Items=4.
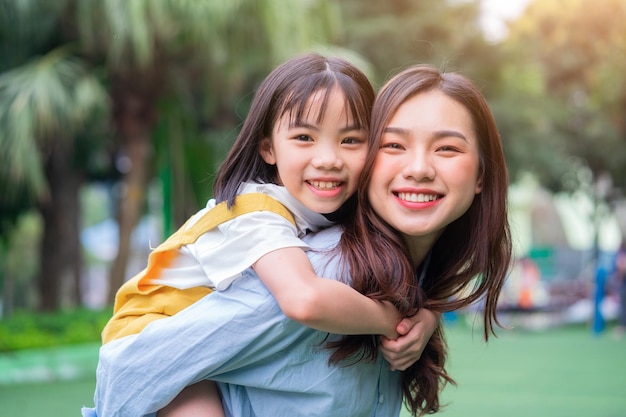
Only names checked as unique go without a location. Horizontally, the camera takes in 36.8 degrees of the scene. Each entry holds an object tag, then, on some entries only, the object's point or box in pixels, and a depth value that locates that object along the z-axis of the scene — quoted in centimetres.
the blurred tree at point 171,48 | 1040
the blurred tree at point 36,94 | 1011
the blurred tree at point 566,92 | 2059
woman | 178
